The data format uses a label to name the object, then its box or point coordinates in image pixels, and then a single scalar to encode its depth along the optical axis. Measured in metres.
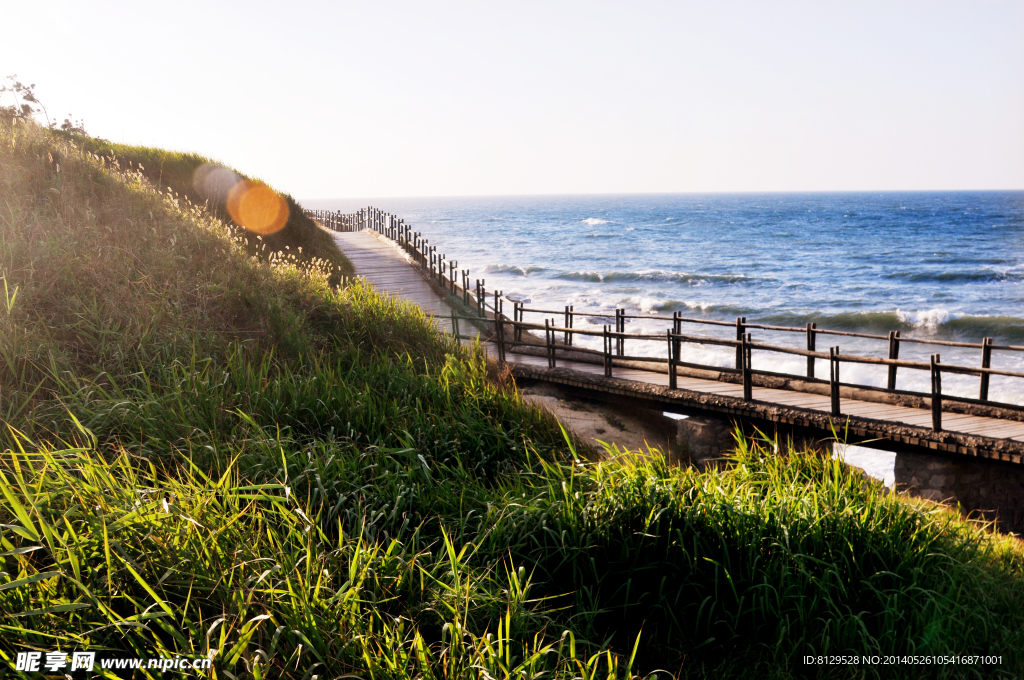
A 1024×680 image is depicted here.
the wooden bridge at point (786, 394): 8.13
